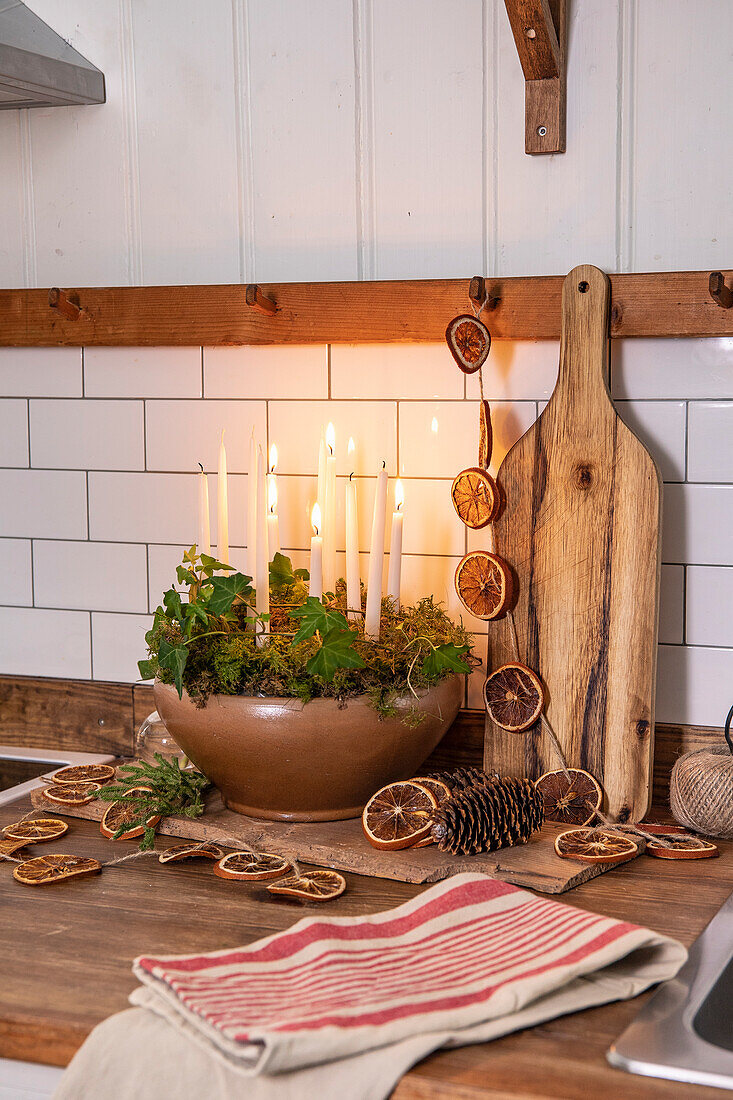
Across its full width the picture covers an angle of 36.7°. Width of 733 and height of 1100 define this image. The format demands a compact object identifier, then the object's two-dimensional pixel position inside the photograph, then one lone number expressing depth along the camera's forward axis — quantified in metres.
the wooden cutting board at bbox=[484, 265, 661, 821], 1.11
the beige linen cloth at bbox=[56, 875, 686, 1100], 0.66
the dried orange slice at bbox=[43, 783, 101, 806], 1.16
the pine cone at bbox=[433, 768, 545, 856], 0.99
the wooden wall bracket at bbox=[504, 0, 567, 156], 1.08
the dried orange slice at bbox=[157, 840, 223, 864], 1.02
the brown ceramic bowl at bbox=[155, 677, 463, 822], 1.02
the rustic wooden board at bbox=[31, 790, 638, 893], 0.96
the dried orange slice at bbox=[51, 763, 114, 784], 1.23
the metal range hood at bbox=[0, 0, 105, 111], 1.17
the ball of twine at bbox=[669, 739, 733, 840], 1.04
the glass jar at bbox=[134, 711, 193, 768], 1.24
